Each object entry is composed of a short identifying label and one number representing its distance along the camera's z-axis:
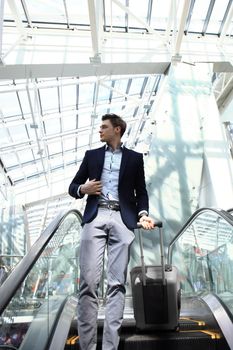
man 3.00
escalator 2.51
